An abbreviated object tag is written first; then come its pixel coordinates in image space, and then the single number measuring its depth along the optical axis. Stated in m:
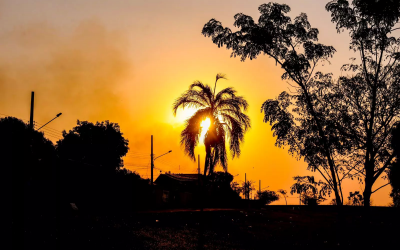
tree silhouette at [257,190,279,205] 127.38
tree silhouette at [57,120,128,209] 74.56
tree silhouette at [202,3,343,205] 20.81
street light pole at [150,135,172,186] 49.70
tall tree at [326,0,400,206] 19.72
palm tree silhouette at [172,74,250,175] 27.36
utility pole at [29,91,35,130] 28.96
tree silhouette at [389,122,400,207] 19.52
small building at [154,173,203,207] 55.59
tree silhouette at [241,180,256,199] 116.84
